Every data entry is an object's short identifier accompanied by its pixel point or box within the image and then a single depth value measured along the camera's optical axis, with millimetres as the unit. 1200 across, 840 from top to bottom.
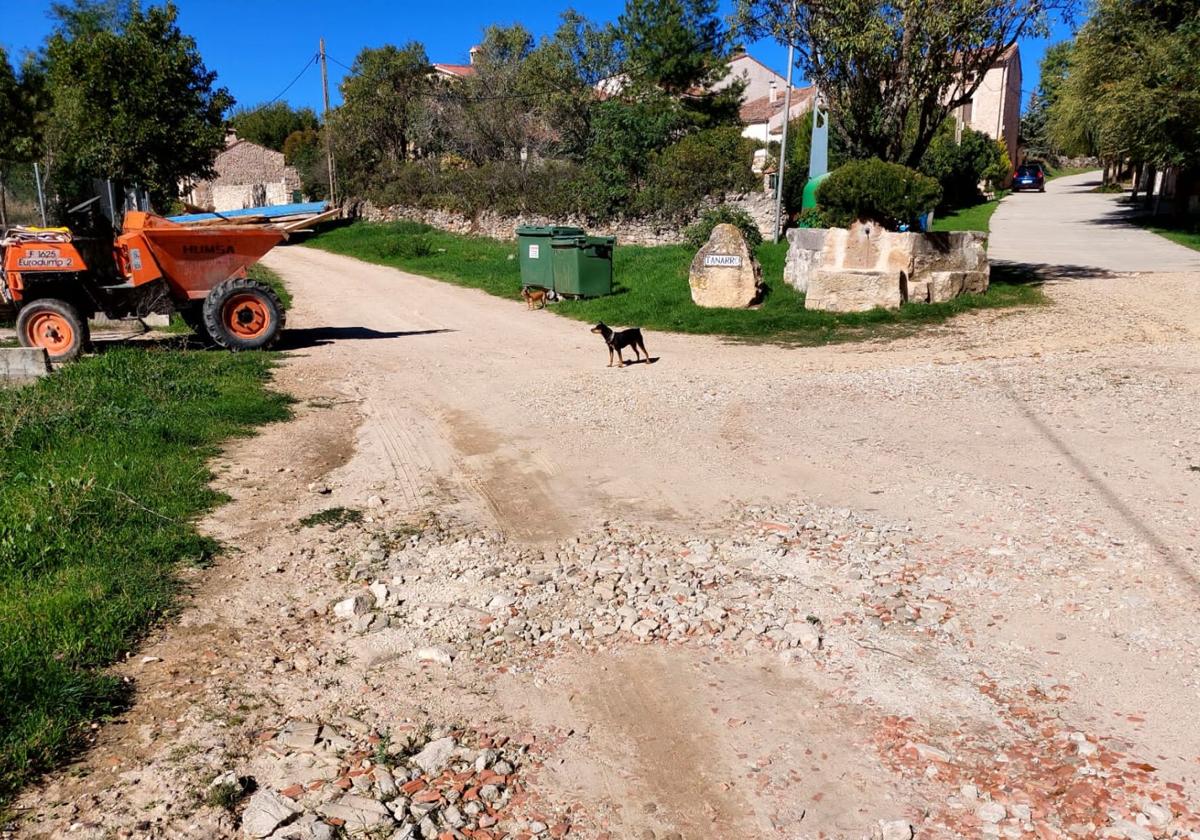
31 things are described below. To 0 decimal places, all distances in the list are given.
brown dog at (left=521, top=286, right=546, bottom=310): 16516
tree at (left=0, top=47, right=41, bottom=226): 29703
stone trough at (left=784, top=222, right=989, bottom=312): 13711
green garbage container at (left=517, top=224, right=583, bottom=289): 16875
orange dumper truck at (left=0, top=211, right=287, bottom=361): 10742
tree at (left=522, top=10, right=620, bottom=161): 35844
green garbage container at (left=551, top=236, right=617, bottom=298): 16250
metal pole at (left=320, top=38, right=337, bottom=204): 37844
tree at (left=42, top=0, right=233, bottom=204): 27109
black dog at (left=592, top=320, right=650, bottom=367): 10664
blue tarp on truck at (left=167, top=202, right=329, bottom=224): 30780
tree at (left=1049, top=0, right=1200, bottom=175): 20672
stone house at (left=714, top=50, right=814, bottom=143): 47188
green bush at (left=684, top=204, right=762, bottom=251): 19812
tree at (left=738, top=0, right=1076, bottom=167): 13852
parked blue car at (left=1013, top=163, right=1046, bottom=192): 43031
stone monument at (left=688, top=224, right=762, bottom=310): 14617
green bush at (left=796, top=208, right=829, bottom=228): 15495
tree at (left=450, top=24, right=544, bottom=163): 35844
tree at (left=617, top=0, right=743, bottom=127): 39531
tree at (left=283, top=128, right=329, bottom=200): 40250
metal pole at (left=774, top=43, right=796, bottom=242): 19750
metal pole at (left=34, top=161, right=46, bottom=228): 16469
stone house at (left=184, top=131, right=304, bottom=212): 45781
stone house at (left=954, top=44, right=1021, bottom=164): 47438
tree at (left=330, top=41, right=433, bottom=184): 38375
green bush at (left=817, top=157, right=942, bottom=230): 13430
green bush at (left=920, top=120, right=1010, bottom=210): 33188
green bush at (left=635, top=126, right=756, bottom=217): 24156
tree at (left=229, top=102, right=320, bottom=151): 66250
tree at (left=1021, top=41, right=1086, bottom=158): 59062
